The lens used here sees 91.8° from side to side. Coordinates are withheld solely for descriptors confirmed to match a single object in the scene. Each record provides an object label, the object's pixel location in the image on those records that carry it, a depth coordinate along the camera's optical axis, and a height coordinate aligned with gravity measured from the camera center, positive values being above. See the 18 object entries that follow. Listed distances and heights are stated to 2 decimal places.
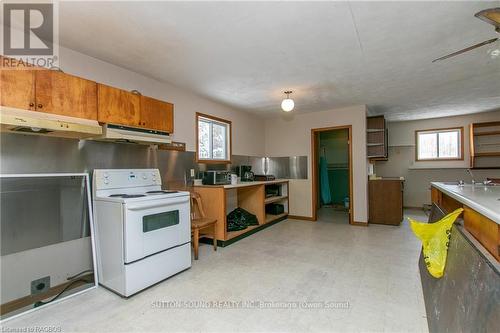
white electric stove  2.23 -0.62
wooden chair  3.16 -0.72
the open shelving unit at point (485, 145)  5.59 +0.48
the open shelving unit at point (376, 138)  5.00 +0.61
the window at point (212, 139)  4.15 +0.56
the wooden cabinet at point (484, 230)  1.18 -0.37
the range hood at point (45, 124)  1.71 +0.37
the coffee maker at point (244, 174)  5.00 -0.11
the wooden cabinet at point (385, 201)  4.82 -0.70
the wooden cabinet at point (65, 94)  1.97 +0.67
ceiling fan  1.45 +0.93
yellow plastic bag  1.69 -0.54
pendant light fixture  3.56 +0.94
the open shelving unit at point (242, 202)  3.60 -0.62
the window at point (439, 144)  6.09 +0.57
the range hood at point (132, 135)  2.39 +0.38
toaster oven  3.83 -0.14
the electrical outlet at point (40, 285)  2.18 -1.04
